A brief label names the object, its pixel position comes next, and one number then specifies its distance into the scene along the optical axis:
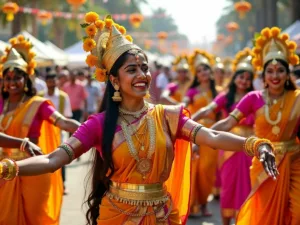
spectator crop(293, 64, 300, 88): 10.54
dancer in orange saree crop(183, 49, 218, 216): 8.59
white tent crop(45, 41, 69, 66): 21.23
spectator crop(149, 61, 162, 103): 19.45
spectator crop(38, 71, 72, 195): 9.98
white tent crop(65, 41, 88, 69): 26.40
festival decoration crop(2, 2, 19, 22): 17.48
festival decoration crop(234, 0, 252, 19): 25.67
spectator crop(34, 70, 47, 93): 10.76
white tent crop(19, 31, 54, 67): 19.67
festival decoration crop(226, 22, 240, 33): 36.47
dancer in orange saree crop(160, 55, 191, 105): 10.49
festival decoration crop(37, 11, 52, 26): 24.91
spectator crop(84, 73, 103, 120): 15.41
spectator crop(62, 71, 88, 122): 13.26
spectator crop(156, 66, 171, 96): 19.30
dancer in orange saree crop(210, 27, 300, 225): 5.56
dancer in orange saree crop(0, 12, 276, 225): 4.10
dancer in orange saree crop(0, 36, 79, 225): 5.80
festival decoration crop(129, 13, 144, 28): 28.45
